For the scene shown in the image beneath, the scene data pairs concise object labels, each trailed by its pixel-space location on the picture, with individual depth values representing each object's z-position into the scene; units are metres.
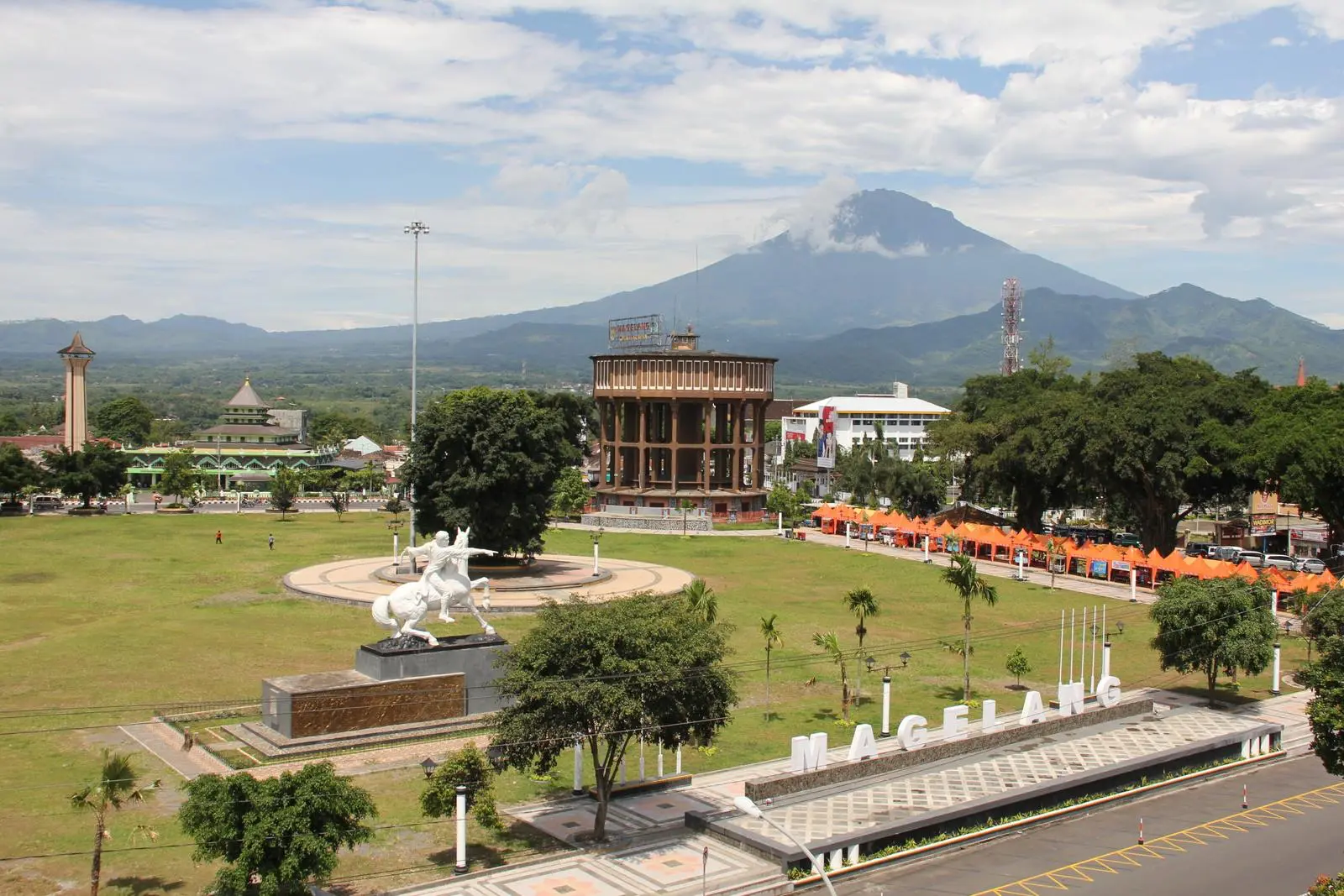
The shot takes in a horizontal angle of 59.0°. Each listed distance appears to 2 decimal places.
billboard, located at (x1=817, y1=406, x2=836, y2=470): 126.62
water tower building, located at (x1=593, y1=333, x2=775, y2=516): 89.06
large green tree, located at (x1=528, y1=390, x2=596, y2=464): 112.68
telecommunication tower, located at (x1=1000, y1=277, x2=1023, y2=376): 146.00
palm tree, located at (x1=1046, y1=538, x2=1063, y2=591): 62.13
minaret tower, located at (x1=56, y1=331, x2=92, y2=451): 113.19
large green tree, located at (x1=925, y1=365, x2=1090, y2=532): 63.91
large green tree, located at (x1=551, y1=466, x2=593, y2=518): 84.81
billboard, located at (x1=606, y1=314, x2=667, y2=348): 98.69
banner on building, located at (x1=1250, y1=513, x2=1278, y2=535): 86.44
